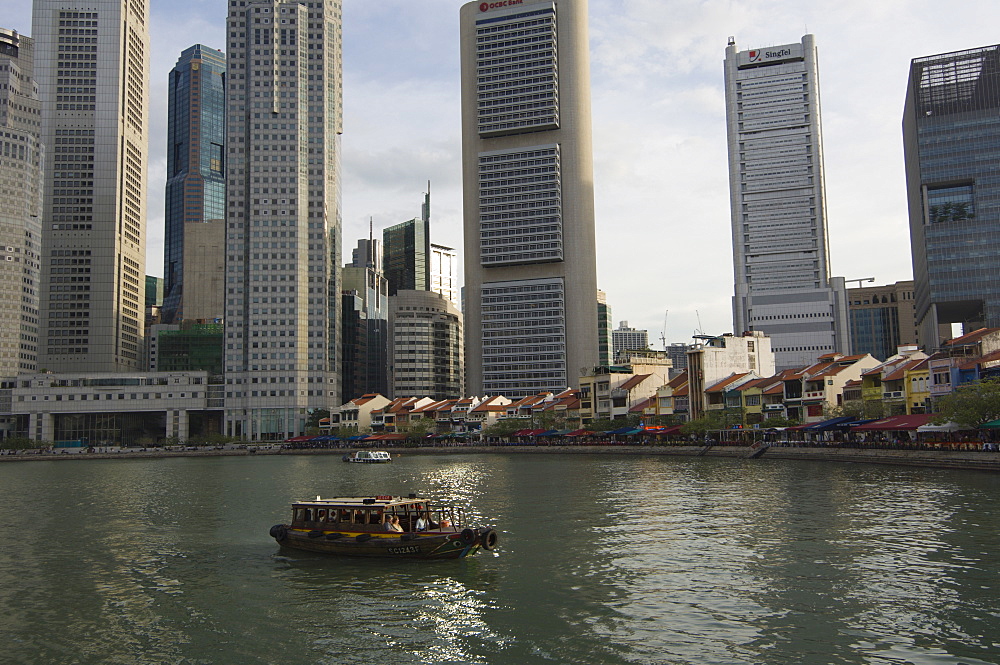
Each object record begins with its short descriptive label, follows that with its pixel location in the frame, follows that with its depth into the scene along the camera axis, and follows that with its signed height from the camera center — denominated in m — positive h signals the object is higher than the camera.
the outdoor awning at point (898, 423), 93.69 -2.16
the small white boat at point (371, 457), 139.50 -6.83
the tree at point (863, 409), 105.88 -0.55
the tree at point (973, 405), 82.25 -0.22
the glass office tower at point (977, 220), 196.25 +41.90
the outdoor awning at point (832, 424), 108.88 -2.36
